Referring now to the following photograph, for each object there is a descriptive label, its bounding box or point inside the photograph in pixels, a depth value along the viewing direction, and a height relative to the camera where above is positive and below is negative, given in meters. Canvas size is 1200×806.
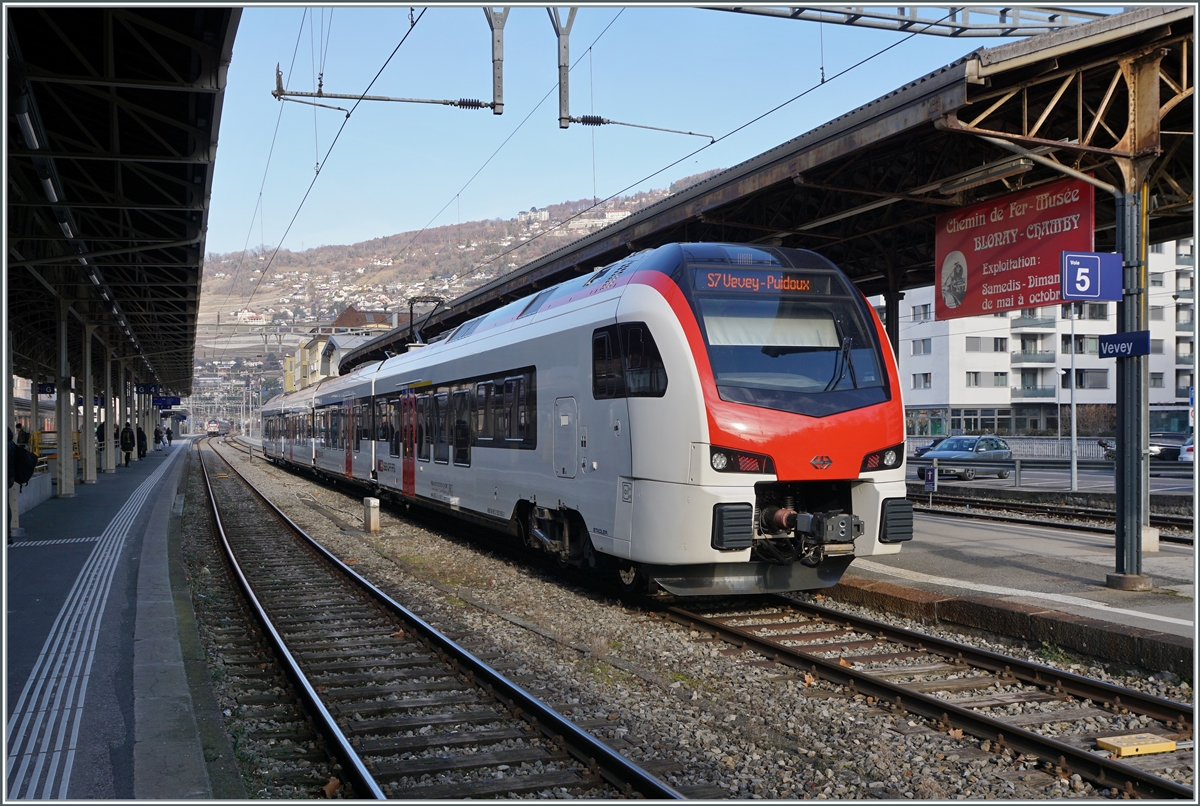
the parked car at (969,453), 31.95 -1.19
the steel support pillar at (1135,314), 9.14 +1.00
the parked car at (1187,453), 34.31 -1.27
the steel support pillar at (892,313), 17.38 +1.90
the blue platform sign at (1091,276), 9.09 +1.34
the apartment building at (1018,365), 55.62 +3.05
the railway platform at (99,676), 4.70 -1.75
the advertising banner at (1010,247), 10.98 +2.09
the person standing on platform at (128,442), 39.06 -1.11
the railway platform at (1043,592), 7.17 -1.66
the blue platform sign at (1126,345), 8.97 +0.69
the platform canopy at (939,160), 9.52 +3.24
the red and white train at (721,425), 8.16 -0.08
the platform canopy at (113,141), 8.89 +3.33
